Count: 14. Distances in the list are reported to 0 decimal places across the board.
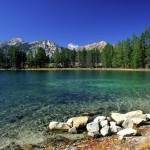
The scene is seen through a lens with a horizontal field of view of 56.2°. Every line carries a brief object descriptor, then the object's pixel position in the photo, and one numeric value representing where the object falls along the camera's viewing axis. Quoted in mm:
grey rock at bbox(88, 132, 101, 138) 9749
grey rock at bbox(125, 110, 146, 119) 12495
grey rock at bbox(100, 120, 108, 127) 10923
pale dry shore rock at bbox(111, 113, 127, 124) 11848
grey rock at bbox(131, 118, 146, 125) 11588
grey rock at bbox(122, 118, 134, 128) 11033
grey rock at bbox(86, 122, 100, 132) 10380
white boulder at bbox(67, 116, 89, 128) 11245
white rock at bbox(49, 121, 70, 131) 10911
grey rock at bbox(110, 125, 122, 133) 10200
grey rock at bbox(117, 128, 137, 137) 9177
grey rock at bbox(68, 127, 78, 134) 10528
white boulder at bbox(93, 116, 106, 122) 11696
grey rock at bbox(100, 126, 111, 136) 9853
